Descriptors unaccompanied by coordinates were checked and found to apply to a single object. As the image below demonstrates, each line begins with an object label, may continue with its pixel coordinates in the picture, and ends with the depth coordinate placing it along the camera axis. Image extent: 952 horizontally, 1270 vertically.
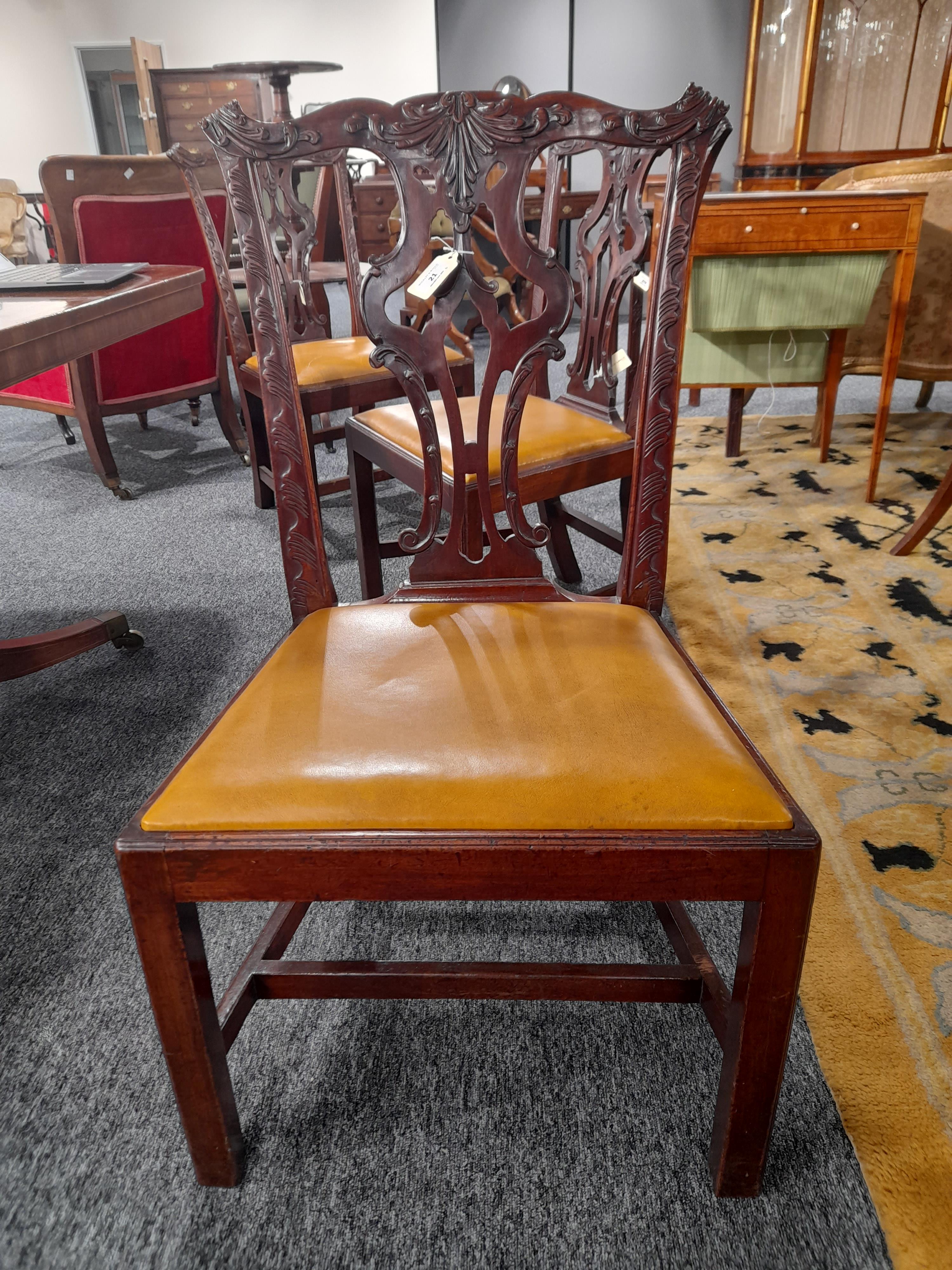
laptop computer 1.36
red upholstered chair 2.63
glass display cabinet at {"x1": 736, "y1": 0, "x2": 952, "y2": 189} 5.00
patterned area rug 0.91
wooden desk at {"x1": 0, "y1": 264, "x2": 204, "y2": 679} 1.07
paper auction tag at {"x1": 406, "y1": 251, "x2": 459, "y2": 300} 0.87
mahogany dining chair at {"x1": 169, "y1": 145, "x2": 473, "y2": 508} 1.83
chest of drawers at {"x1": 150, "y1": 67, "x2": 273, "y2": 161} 7.90
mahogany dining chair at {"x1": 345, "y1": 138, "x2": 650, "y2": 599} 1.30
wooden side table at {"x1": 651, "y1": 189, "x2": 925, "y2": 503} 2.24
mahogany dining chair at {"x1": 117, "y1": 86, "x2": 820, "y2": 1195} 0.66
